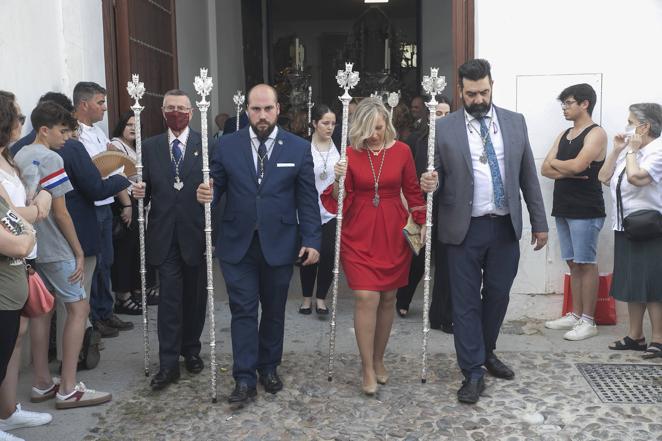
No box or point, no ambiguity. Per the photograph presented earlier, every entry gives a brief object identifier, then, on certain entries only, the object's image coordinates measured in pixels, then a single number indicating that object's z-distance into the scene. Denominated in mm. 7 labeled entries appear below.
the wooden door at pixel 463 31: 6293
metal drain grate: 4602
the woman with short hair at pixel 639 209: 5262
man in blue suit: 4598
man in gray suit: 4695
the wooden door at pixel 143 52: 6820
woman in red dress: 4691
